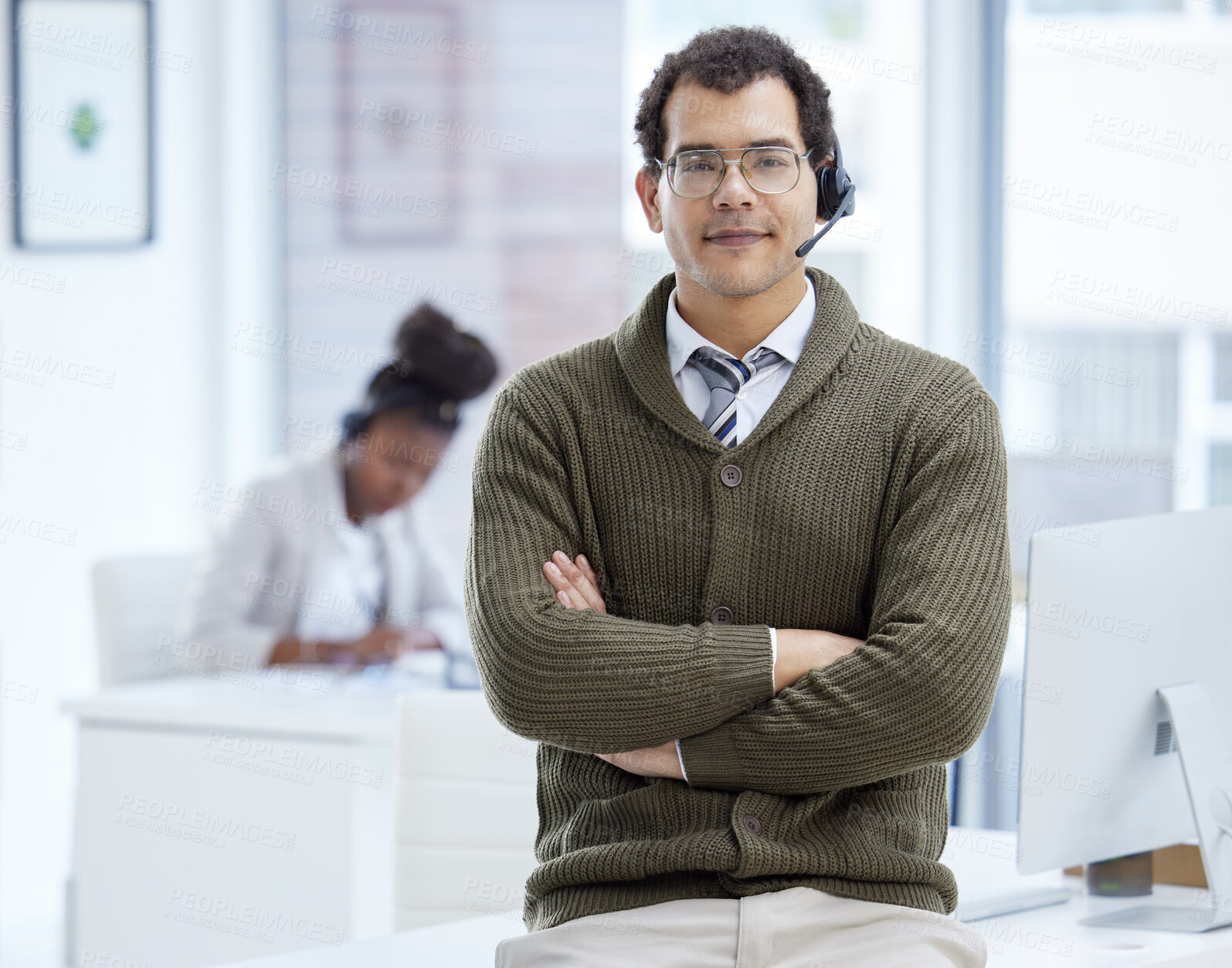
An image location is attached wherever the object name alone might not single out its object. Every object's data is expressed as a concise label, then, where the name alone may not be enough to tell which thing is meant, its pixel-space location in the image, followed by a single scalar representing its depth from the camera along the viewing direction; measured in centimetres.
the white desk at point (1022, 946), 371
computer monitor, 377
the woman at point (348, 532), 495
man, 359
